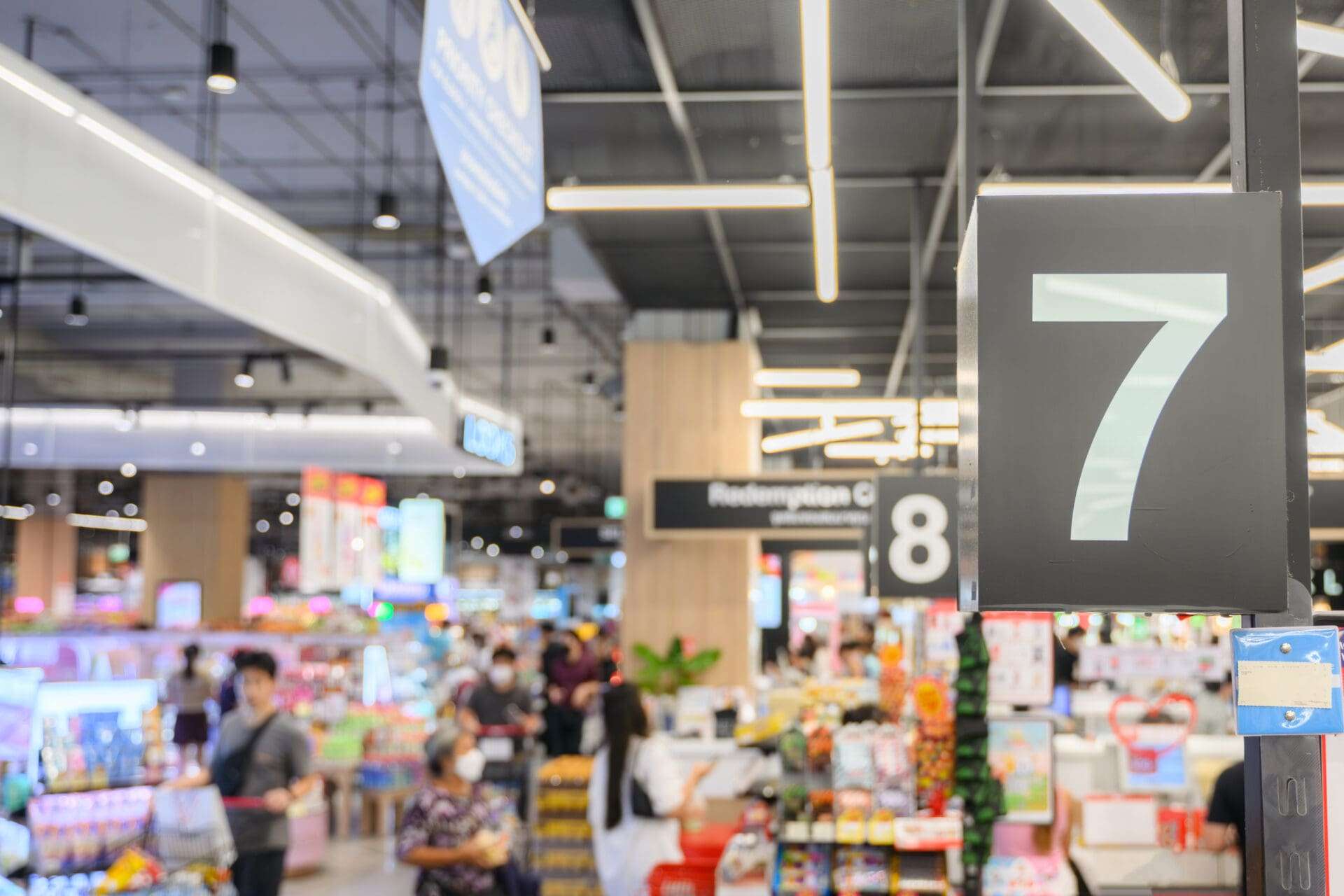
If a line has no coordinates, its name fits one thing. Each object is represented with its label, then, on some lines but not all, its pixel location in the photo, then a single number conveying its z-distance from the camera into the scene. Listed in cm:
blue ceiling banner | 277
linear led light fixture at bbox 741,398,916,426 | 938
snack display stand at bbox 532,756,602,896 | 823
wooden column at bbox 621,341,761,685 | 1263
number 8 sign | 709
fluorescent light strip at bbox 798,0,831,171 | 381
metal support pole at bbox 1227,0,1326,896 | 222
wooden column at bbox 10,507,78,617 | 3400
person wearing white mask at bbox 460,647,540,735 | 1052
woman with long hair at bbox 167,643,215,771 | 1413
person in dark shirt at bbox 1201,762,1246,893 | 571
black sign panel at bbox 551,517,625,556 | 2257
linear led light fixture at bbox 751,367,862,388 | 974
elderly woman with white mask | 545
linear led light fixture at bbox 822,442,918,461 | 1166
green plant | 1201
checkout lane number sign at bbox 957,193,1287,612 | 217
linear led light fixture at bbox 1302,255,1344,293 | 565
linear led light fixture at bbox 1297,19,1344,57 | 333
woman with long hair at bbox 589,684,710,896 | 604
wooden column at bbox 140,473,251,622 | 2338
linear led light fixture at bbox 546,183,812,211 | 557
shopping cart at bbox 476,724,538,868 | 1027
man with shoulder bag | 632
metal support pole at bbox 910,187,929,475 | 806
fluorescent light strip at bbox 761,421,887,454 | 1031
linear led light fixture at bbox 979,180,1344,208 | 528
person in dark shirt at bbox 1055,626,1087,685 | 1103
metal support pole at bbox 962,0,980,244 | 460
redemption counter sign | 943
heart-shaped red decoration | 658
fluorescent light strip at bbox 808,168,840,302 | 549
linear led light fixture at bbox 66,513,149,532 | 3372
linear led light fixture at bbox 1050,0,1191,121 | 360
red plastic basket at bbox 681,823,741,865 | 783
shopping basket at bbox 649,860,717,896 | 624
